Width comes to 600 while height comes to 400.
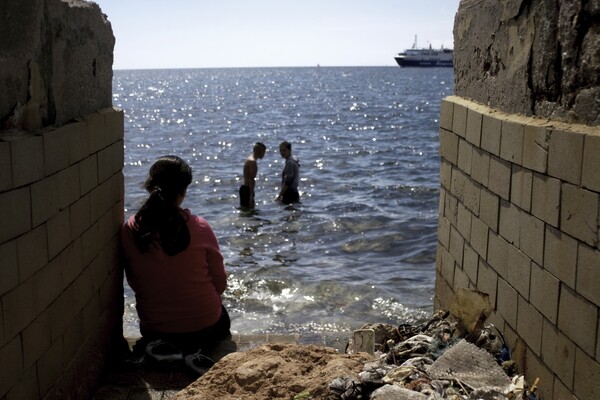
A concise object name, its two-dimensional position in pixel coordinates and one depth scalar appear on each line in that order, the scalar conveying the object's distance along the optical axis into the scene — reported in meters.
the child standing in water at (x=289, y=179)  14.97
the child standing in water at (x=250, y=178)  14.52
